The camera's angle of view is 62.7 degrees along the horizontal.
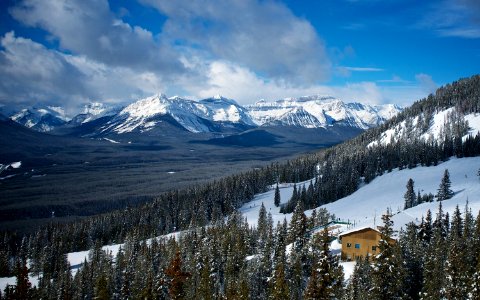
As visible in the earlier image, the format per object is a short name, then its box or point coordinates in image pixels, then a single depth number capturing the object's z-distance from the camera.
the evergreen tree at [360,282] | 54.81
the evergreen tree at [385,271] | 36.31
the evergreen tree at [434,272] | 52.47
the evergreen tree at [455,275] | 47.71
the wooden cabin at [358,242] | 78.79
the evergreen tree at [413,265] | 60.06
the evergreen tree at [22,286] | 46.34
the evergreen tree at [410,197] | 134.38
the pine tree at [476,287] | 42.90
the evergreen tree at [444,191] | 131.25
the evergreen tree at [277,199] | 188.55
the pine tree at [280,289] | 54.28
